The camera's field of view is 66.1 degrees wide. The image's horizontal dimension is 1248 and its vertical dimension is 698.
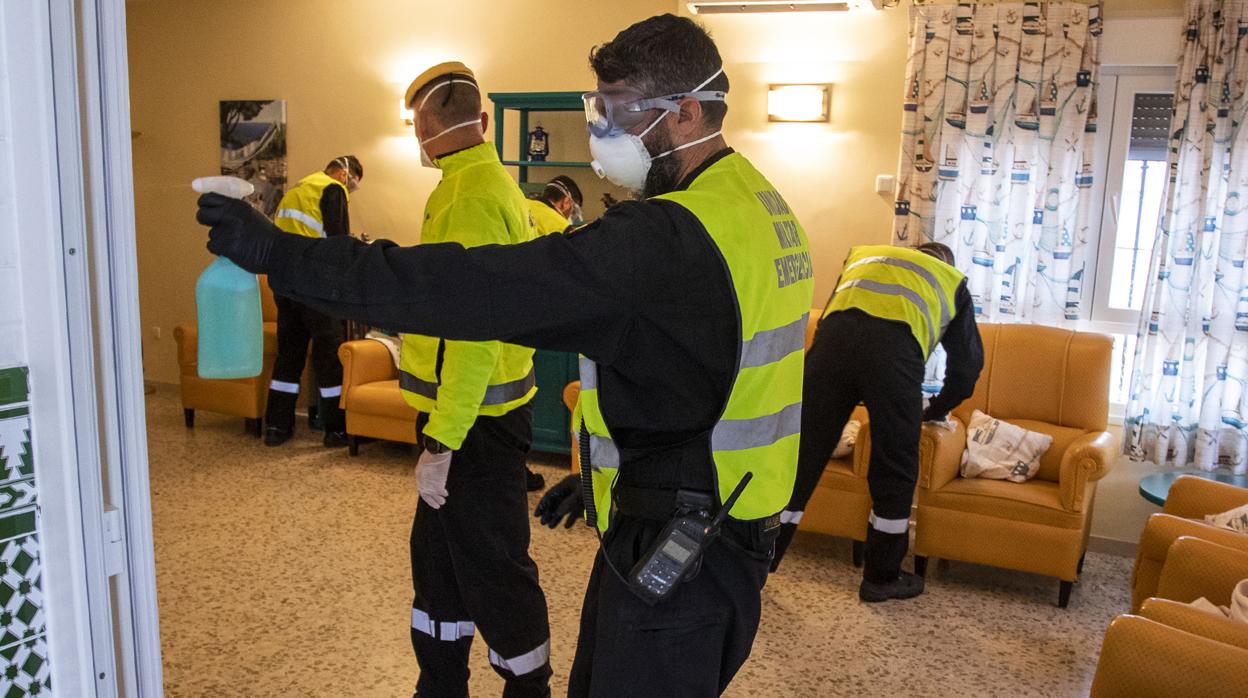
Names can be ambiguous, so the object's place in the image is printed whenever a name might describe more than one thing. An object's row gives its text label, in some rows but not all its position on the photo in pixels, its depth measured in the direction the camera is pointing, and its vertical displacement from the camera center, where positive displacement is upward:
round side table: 3.75 -1.13
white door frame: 1.06 -0.19
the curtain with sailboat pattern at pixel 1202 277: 3.99 -0.31
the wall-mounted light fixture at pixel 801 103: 4.76 +0.43
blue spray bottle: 1.24 -0.20
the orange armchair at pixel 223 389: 5.64 -1.28
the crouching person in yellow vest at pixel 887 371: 3.49 -0.66
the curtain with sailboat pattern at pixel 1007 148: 4.26 +0.22
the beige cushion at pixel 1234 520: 2.88 -0.95
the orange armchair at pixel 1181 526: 2.78 -0.96
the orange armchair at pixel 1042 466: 3.67 -1.05
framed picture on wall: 6.35 +0.18
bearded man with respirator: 1.17 -0.18
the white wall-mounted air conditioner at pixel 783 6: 4.57 +0.88
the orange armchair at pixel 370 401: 5.20 -1.21
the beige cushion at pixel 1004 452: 3.93 -1.04
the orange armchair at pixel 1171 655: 1.85 -0.90
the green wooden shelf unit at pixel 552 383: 5.24 -1.10
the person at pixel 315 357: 5.52 -1.05
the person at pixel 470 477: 2.21 -0.69
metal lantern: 5.48 +0.20
